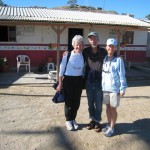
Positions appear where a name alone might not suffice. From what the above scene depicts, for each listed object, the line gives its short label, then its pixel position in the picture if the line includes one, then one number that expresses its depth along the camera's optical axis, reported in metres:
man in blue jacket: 4.76
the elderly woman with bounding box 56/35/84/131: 4.96
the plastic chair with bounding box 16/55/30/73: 13.36
